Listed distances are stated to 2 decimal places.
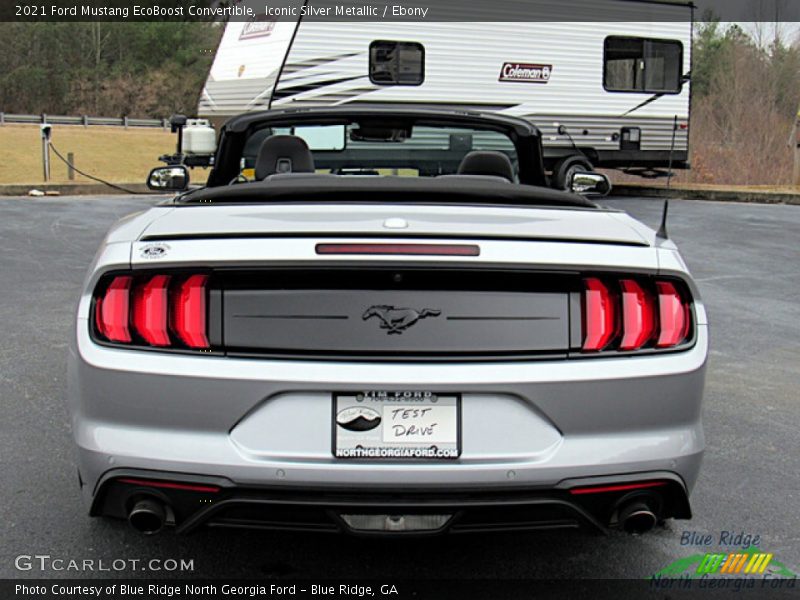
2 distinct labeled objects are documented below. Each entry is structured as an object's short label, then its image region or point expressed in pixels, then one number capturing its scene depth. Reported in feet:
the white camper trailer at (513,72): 51.78
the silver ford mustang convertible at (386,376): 7.82
